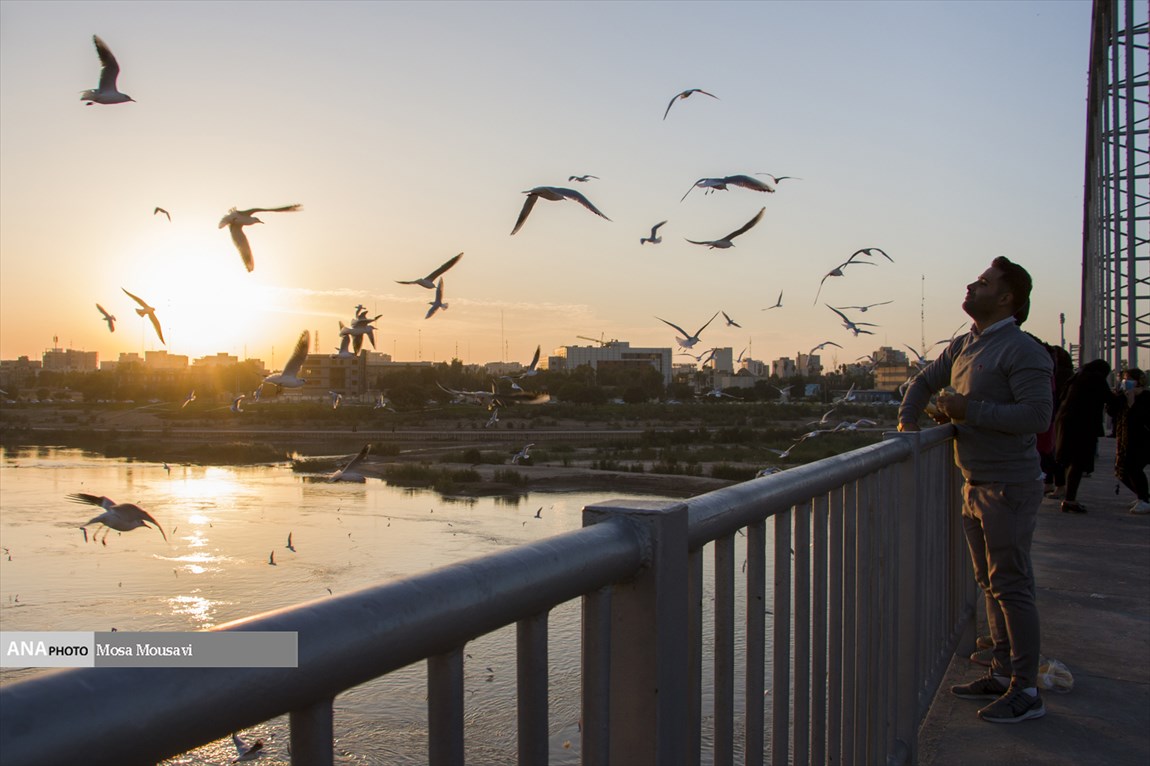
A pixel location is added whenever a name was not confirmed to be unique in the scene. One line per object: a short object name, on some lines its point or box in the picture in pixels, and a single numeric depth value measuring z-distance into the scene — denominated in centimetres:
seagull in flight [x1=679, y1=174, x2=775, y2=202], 812
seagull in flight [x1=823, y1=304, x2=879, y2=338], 1401
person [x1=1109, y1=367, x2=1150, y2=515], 1028
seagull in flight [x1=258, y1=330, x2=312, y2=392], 1030
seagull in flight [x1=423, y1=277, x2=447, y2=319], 1115
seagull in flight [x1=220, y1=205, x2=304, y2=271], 829
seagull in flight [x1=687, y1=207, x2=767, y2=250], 895
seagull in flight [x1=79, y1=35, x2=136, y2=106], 734
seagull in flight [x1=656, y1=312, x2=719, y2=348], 1459
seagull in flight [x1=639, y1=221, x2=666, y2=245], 1076
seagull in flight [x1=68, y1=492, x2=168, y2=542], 823
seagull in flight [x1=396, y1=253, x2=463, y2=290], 974
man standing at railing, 404
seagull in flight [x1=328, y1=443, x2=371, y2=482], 1363
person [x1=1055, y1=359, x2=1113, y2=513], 1036
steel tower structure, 2114
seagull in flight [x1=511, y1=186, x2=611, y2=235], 724
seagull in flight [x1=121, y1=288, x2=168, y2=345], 1083
